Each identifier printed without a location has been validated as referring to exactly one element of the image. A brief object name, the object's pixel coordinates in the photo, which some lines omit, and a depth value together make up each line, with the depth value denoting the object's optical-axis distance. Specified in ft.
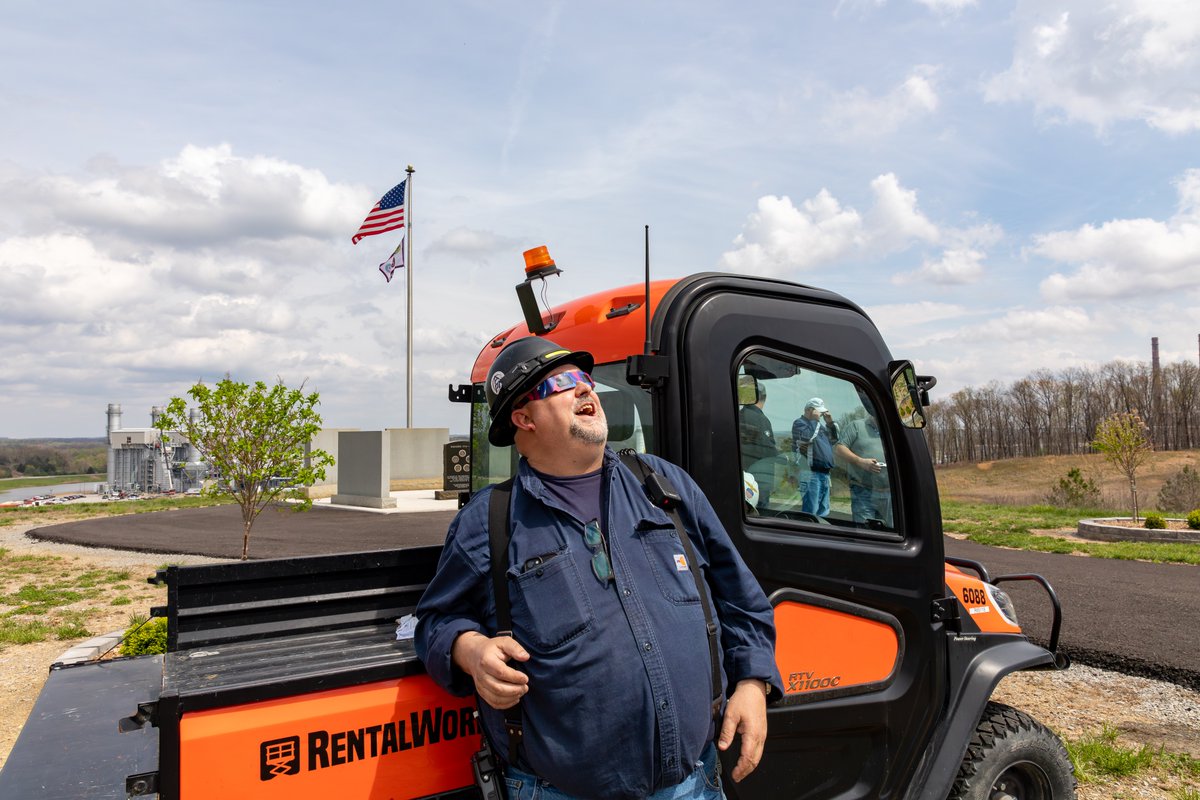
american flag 70.32
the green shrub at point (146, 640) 15.92
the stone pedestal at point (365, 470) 77.15
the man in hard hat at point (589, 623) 6.07
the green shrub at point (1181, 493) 74.74
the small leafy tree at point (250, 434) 37.22
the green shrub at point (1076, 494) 80.28
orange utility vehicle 6.14
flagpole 90.18
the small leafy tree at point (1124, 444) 67.05
